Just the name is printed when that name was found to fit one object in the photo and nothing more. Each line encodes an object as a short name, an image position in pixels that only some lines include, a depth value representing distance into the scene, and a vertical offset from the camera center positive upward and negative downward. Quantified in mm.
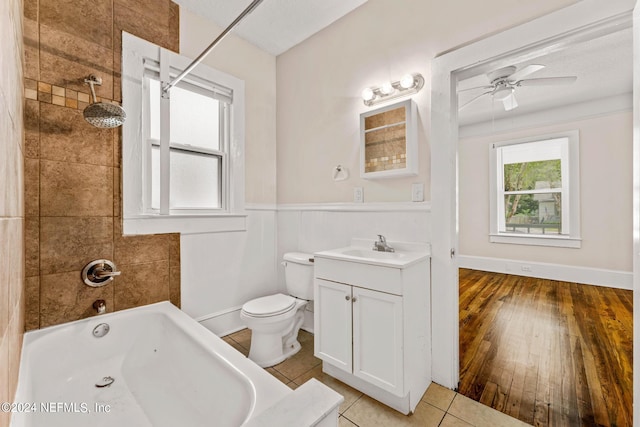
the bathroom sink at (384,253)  1520 -266
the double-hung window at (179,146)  1857 +543
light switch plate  1784 +140
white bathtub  952 -766
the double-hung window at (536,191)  3908 +337
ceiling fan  2391 +1250
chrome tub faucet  1679 -564
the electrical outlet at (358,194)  2100 +149
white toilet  1888 -727
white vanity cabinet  1469 -667
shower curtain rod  1174 +916
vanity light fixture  1781 +862
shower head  1542 +585
